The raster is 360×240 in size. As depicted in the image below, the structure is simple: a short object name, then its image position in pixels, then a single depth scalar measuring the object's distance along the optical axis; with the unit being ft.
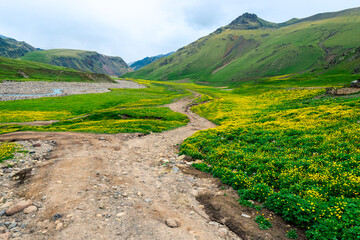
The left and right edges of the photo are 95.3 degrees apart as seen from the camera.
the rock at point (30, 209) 26.55
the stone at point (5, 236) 21.75
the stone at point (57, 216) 25.07
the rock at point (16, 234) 22.19
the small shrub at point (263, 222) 25.62
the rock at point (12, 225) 23.61
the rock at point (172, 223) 25.50
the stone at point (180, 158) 54.65
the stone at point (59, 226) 23.27
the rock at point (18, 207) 26.35
